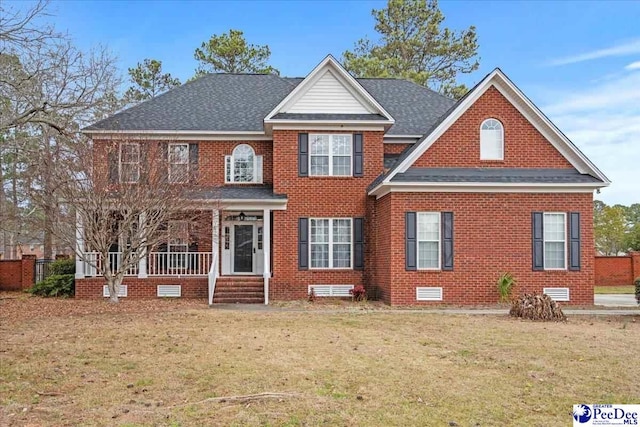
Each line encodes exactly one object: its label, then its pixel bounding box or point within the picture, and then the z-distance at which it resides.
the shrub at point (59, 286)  19.39
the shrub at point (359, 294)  18.06
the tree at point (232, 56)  38.03
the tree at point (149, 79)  40.56
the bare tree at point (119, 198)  14.95
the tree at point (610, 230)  41.78
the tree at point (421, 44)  39.06
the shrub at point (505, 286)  16.69
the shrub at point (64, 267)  20.31
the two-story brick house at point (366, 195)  16.84
